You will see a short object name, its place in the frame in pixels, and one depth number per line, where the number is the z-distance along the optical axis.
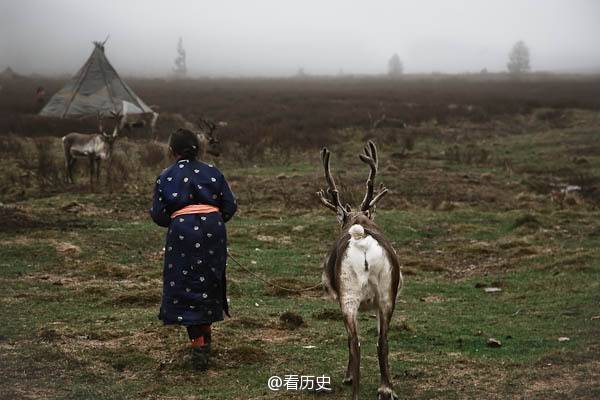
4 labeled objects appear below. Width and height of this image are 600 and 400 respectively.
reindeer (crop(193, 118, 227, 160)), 24.86
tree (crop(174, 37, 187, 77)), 167.88
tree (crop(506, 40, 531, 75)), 151.75
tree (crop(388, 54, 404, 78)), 191.88
